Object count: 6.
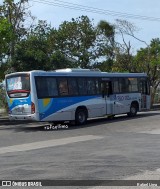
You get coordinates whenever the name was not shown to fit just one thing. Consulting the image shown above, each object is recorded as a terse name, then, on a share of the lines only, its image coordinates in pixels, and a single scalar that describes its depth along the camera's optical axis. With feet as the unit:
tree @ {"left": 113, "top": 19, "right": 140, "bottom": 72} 131.34
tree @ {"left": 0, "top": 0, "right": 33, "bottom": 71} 88.94
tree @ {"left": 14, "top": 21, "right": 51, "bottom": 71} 87.76
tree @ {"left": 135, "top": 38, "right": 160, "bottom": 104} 132.05
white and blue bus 62.95
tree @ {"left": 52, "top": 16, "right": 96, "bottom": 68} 106.22
